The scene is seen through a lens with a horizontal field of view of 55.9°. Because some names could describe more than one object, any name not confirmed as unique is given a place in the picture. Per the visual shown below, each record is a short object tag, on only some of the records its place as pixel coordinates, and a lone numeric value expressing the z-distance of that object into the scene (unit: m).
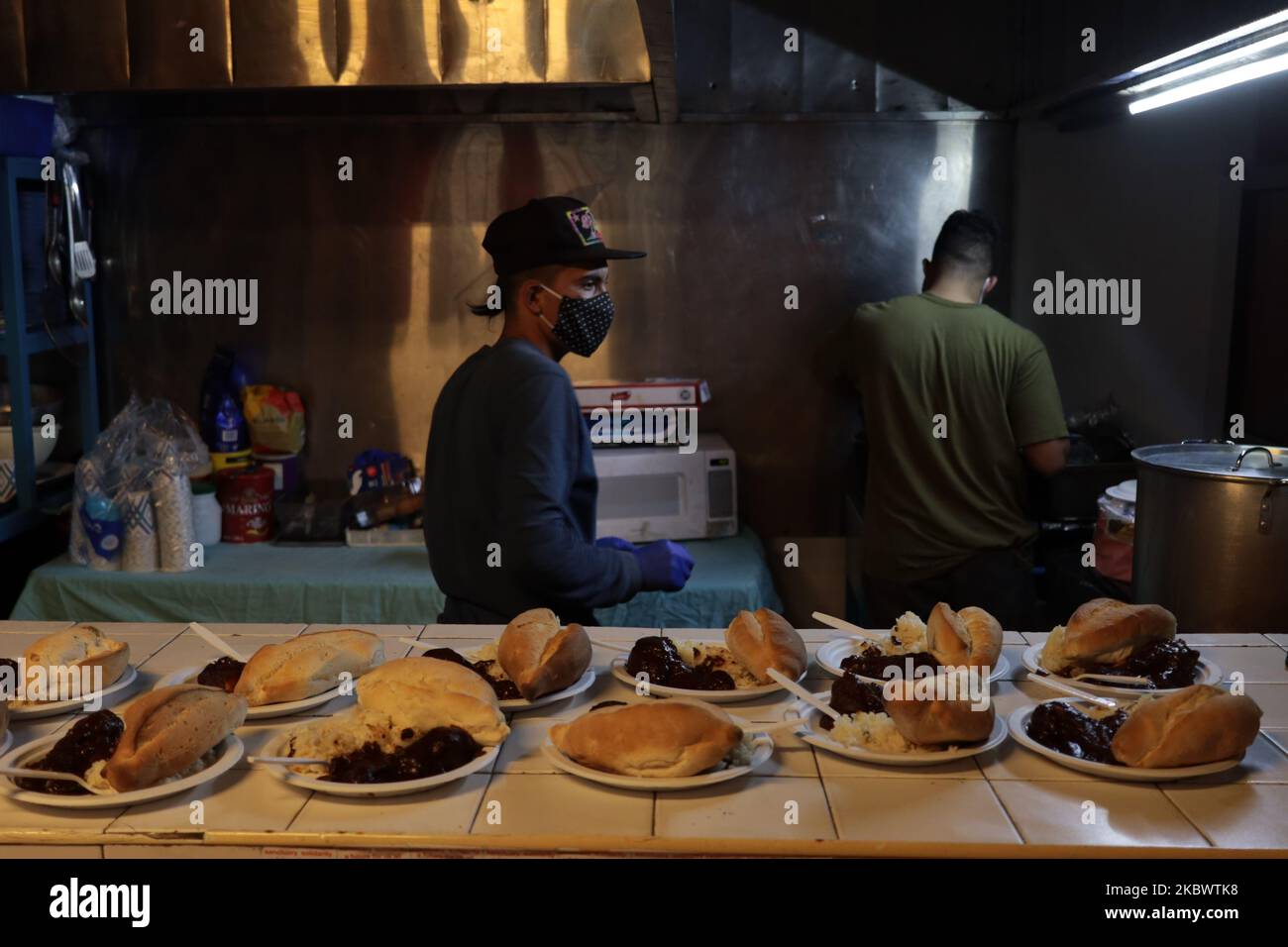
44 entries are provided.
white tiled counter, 1.37
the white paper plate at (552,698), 1.72
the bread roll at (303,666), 1.72
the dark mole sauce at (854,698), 1.66
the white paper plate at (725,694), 1.75
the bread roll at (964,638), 1.78
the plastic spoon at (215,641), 1.90
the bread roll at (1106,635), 1.83
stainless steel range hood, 3.36
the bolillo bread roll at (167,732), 1.44
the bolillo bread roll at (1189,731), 1.50
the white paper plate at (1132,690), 1.77
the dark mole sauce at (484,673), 1.76
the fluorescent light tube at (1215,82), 2.42
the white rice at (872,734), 1.57
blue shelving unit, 3.91
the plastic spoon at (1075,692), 1.72
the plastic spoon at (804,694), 1.64
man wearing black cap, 2.47
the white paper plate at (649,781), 1.46
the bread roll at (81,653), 1.78
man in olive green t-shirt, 3.68
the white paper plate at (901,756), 1.54
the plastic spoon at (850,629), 1.95
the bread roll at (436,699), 1.56
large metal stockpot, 2.47
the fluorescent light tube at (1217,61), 2.28
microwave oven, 4.13
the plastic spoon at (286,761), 1.48
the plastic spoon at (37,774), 1.44
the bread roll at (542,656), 1.73
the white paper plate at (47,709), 1.69
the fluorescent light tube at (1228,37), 2.10
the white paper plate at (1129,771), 1.49
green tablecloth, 3.81
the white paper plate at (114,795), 1.42
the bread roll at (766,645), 1.79
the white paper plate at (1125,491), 3.14
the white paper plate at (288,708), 1.70
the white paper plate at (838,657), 1.86
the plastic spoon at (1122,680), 1.78
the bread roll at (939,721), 1.54
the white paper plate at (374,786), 1.44
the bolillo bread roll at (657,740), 1.48
